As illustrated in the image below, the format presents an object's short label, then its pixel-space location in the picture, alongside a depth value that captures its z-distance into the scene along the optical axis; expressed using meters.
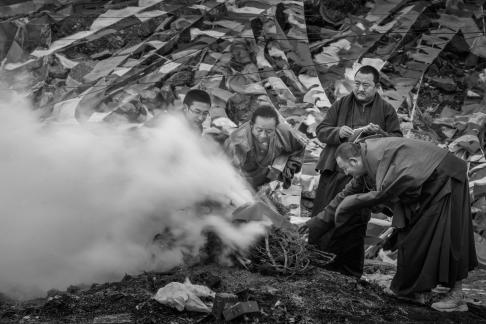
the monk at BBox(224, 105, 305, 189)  9.10
